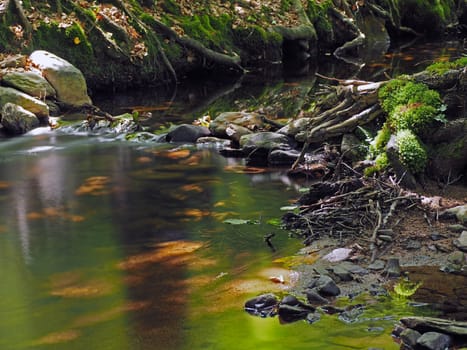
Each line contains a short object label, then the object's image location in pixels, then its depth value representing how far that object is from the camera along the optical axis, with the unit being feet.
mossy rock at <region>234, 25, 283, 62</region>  70.49
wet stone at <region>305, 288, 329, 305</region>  18.94
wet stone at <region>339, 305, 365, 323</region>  17.93
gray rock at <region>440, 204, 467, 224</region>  23.70
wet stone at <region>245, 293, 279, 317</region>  18.72
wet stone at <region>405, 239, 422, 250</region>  22.30
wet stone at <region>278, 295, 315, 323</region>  18.24
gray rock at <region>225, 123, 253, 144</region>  40.08
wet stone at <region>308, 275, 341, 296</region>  19.33
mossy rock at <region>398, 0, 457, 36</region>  95.61
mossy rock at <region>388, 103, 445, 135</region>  27.96
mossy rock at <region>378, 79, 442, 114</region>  28.89
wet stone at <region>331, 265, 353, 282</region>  20.34
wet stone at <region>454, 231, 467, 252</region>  21.83
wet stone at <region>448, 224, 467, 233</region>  23.06
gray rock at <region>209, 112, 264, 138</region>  41.11
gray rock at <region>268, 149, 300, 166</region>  35.68
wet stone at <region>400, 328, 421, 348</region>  16.43
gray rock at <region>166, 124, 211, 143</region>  42.22
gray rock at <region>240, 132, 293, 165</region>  36.61
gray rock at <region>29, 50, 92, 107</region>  51.44
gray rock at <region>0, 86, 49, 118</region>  47.06
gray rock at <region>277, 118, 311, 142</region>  37.39
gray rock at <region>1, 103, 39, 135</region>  45.52
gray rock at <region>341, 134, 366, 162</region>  31.58
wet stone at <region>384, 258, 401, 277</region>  20.57
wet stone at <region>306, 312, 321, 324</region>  18.04
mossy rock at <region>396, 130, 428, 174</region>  26.73
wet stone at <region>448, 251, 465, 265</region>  21.11
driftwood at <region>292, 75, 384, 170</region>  32.14
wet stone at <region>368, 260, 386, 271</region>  21.00
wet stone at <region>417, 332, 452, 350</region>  16.02
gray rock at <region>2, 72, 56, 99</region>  48.91
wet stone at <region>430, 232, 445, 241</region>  22.73
